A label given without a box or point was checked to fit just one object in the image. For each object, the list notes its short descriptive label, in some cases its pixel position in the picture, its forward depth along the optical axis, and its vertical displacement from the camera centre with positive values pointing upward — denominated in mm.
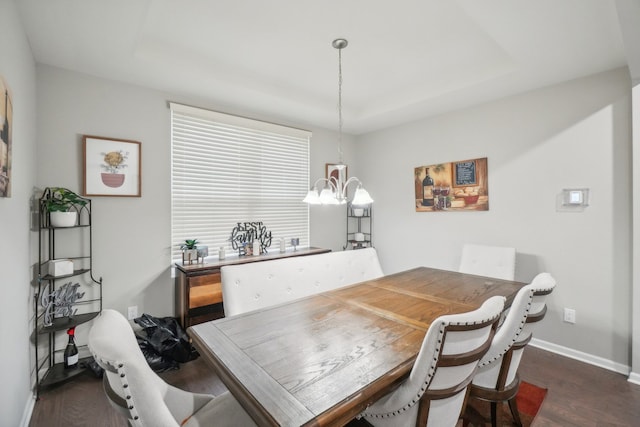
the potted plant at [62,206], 2223 +54
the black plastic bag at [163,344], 2463 -1135
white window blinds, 3098 +427
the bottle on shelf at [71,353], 2344 -1144
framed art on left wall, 1357 +377
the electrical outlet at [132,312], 2722 -933
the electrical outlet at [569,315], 2682 -959
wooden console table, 2689 -761
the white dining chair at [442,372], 1036 -603
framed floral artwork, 2557 +424
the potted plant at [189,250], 2908 -380
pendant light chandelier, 2035 +113
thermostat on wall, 2604 +129
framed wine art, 3281 +312
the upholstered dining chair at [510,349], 1422 -699
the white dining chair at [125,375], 839 -493
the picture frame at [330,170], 4289 +626
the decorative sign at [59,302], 2256 -702
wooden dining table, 911 -586
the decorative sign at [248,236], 3389 -285
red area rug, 1874 -1346
